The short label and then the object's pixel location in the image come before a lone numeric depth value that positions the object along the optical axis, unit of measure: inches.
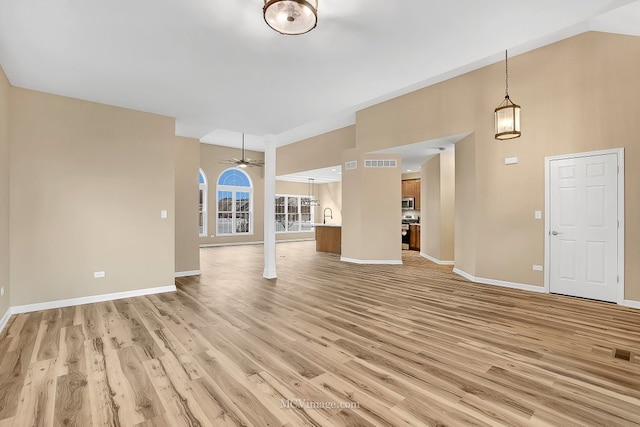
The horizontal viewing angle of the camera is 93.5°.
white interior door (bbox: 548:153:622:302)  163.8
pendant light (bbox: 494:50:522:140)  162.9
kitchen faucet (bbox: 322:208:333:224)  550.9
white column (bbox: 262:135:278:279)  229.9
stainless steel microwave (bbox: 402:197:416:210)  429.9
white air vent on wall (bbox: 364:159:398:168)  287.6
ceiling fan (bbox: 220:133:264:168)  378.9
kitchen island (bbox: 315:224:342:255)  363.3
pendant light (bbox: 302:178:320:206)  561.4
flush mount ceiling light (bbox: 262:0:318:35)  80.4
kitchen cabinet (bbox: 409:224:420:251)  390.0
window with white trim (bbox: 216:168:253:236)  462.0
